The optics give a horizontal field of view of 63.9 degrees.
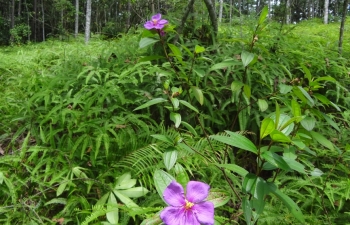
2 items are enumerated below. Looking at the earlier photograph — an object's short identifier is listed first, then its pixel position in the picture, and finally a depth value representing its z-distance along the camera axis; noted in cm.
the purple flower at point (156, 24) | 121
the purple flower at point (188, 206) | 67
